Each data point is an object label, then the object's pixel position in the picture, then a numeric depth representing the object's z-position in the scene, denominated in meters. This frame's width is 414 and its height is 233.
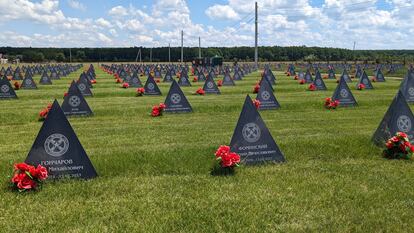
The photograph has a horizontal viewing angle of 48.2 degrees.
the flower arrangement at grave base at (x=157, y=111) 13.72
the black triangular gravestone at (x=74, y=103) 13.59
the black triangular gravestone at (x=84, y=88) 20.77
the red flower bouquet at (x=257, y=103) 14.18
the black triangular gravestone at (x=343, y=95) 16.08
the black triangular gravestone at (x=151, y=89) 21.17
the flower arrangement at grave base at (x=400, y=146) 7.89
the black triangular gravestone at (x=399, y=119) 8.48
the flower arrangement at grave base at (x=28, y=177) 5.94
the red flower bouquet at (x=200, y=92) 21.39
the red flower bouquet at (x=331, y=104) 15.52
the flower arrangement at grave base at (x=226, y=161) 6.72
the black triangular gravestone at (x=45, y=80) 31.27
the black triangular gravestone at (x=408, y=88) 16.02
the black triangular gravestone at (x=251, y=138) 7.22
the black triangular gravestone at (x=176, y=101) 14.44
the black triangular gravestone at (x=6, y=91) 19.33
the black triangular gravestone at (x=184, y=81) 28.53
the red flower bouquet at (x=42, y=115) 13.22
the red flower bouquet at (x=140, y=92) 20.78
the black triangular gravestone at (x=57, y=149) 6.25
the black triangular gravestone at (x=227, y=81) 28.88
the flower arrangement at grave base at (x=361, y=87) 23.98
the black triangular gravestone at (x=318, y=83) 24.52
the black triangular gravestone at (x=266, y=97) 15.02
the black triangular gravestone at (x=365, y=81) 24.86
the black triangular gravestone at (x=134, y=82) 27.64
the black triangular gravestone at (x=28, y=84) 26.20
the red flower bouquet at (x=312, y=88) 23.86
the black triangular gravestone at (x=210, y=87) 22.16
